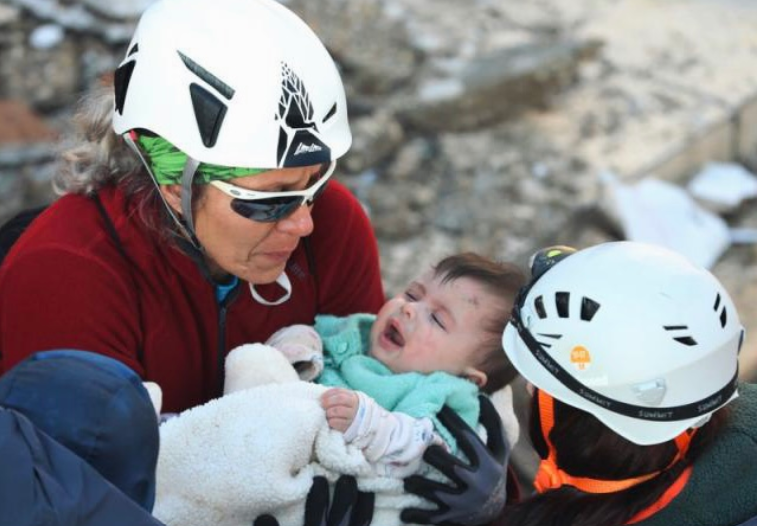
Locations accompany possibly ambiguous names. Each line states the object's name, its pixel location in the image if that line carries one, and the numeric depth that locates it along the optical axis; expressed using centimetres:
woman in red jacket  591
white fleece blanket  549
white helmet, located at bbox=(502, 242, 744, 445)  521
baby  627
